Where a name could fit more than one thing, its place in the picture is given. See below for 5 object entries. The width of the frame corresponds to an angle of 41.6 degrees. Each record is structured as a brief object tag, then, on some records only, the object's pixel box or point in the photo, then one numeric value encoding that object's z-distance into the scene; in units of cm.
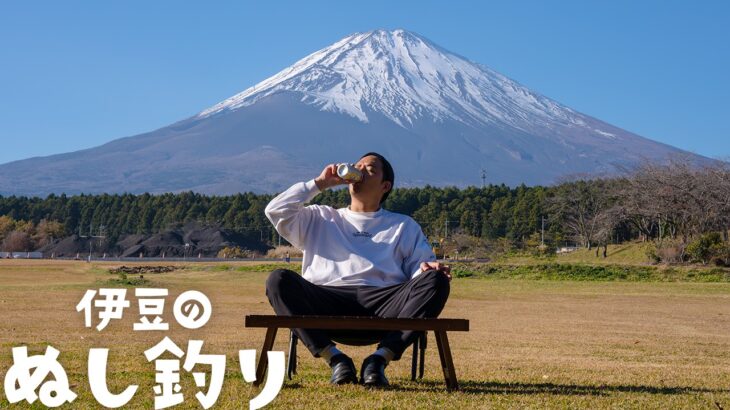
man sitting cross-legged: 471
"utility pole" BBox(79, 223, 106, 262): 6650
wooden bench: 427
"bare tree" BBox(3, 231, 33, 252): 6862
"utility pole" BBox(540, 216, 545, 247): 5297
